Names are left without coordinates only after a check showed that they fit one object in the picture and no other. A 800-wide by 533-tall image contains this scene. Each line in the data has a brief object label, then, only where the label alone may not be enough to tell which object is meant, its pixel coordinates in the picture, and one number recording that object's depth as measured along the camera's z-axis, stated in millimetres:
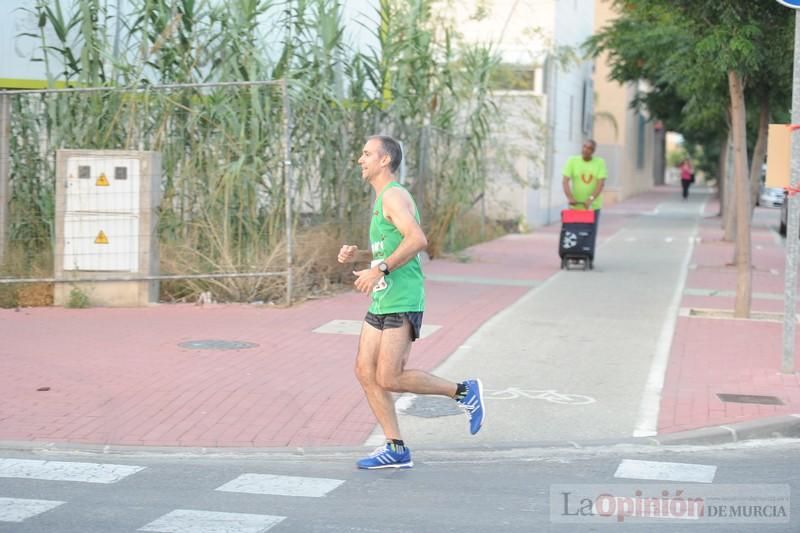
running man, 7086
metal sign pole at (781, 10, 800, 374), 9883
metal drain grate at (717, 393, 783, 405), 9273
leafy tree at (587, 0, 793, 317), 13250
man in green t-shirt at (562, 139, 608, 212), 18438
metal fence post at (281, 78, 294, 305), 13250
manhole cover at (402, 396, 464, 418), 8836
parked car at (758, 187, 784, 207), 50703
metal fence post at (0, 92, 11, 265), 13695
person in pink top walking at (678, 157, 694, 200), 61062
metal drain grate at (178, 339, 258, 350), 11047
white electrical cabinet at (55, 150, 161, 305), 13055
